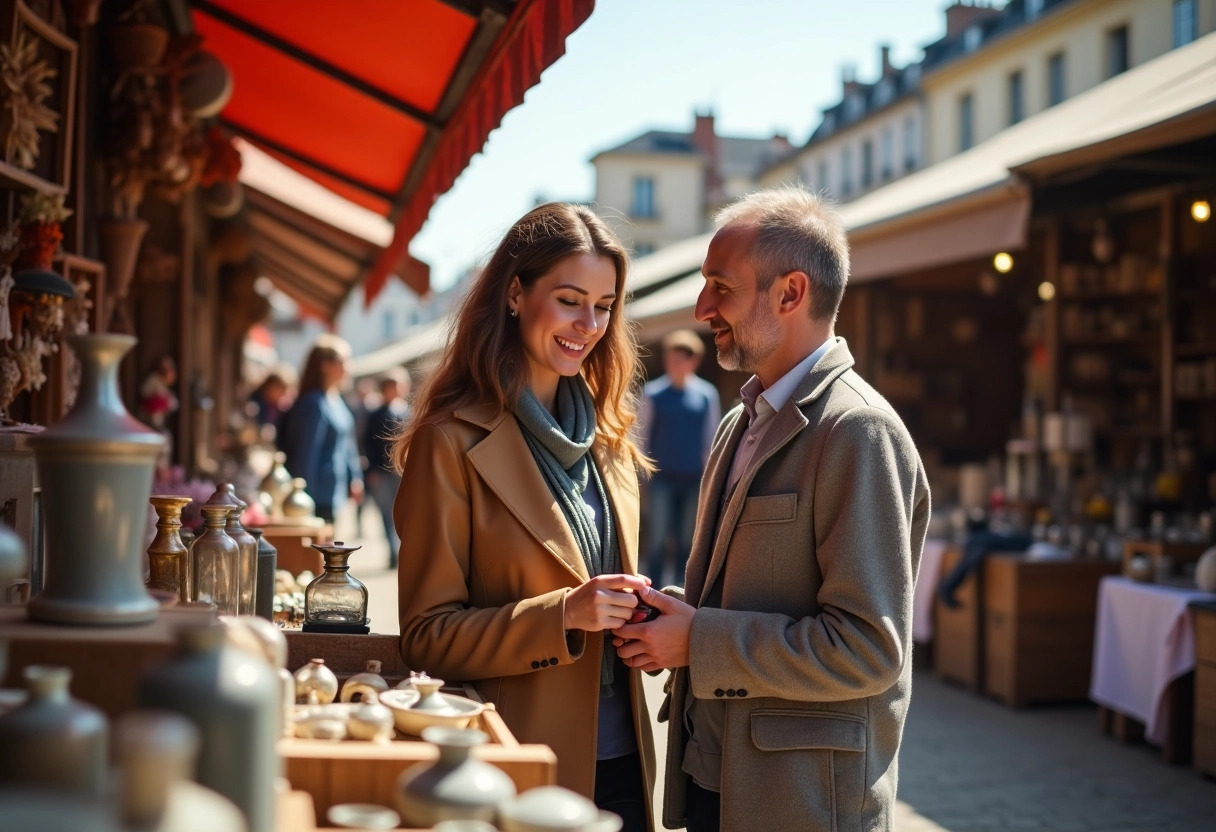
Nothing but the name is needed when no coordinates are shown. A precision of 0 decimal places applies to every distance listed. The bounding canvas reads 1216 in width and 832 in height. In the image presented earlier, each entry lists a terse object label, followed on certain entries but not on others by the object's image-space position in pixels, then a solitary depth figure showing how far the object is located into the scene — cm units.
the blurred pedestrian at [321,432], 790
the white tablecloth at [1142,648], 589
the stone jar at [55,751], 108
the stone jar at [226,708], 119
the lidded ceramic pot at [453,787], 139
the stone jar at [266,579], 291
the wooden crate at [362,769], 165
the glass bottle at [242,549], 266
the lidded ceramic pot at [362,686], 217
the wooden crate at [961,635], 759
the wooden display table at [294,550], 465
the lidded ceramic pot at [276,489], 522
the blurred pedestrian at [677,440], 943
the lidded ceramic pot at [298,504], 496
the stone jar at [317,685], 207
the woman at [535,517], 245
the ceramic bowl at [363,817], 152
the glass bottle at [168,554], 249
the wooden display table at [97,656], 146
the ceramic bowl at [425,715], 196
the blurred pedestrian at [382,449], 1123
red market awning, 452
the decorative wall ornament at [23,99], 365
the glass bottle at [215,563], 258
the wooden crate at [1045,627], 716
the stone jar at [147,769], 102
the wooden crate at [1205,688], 562
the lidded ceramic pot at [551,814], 136
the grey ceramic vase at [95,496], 147
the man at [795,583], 231
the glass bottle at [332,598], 267
